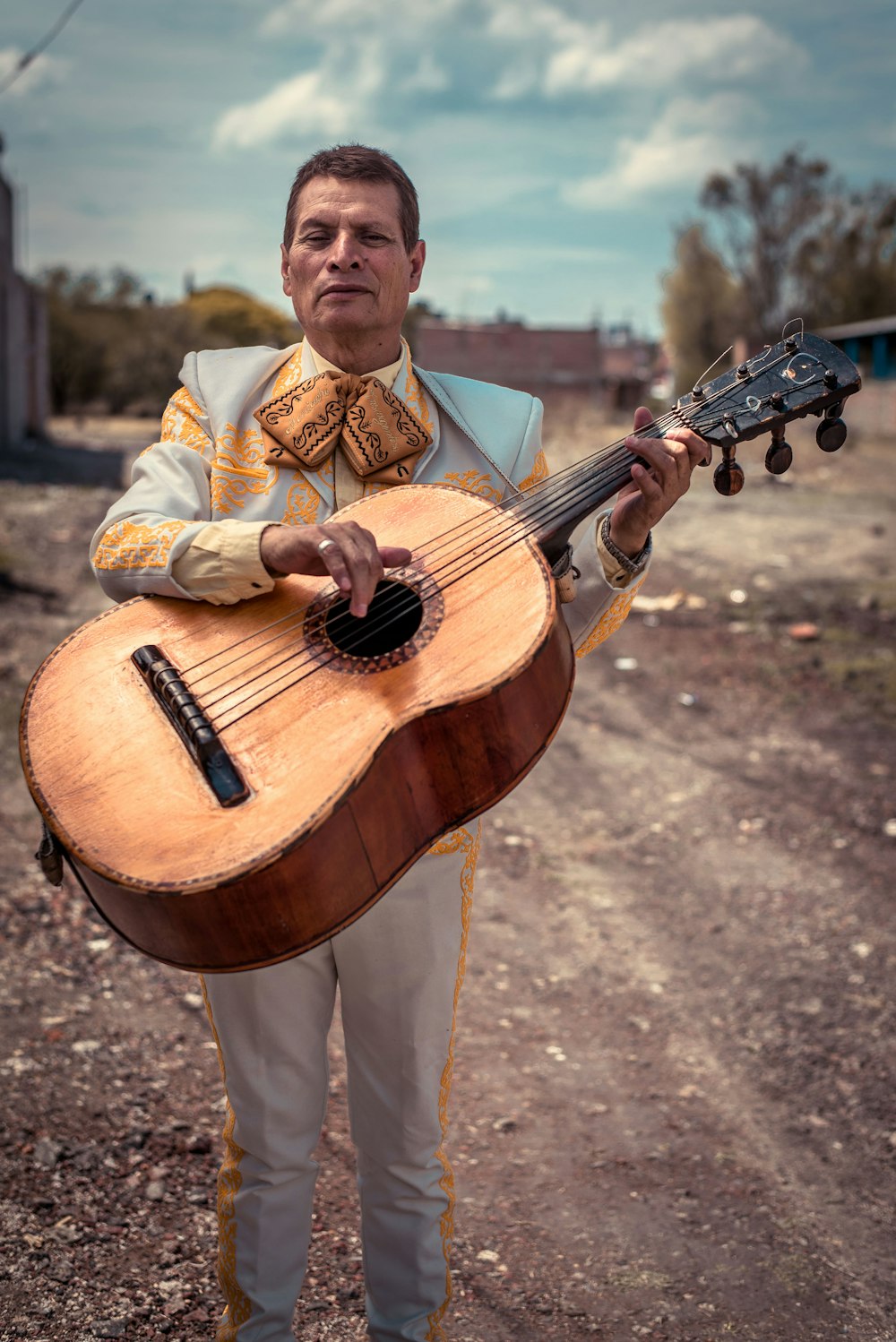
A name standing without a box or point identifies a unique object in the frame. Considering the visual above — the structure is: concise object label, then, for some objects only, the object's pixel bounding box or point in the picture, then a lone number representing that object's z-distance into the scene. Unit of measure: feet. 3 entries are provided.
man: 7.02
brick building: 105.70
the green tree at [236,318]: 144.97
